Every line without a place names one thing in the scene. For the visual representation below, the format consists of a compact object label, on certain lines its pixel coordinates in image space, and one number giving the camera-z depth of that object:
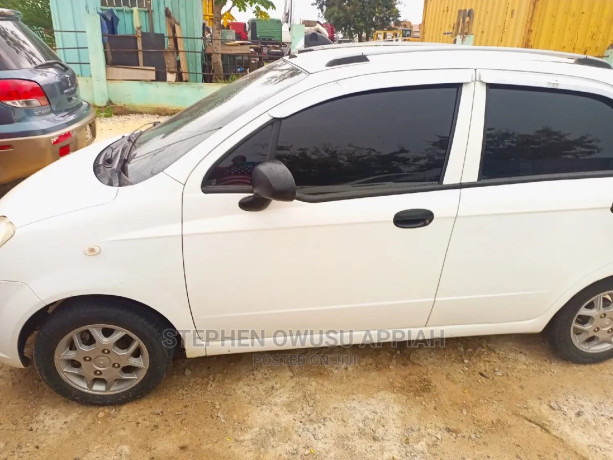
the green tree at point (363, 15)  36.66
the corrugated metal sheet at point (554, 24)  8.26
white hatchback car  2.05
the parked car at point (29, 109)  3.68
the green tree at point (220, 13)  9.79
